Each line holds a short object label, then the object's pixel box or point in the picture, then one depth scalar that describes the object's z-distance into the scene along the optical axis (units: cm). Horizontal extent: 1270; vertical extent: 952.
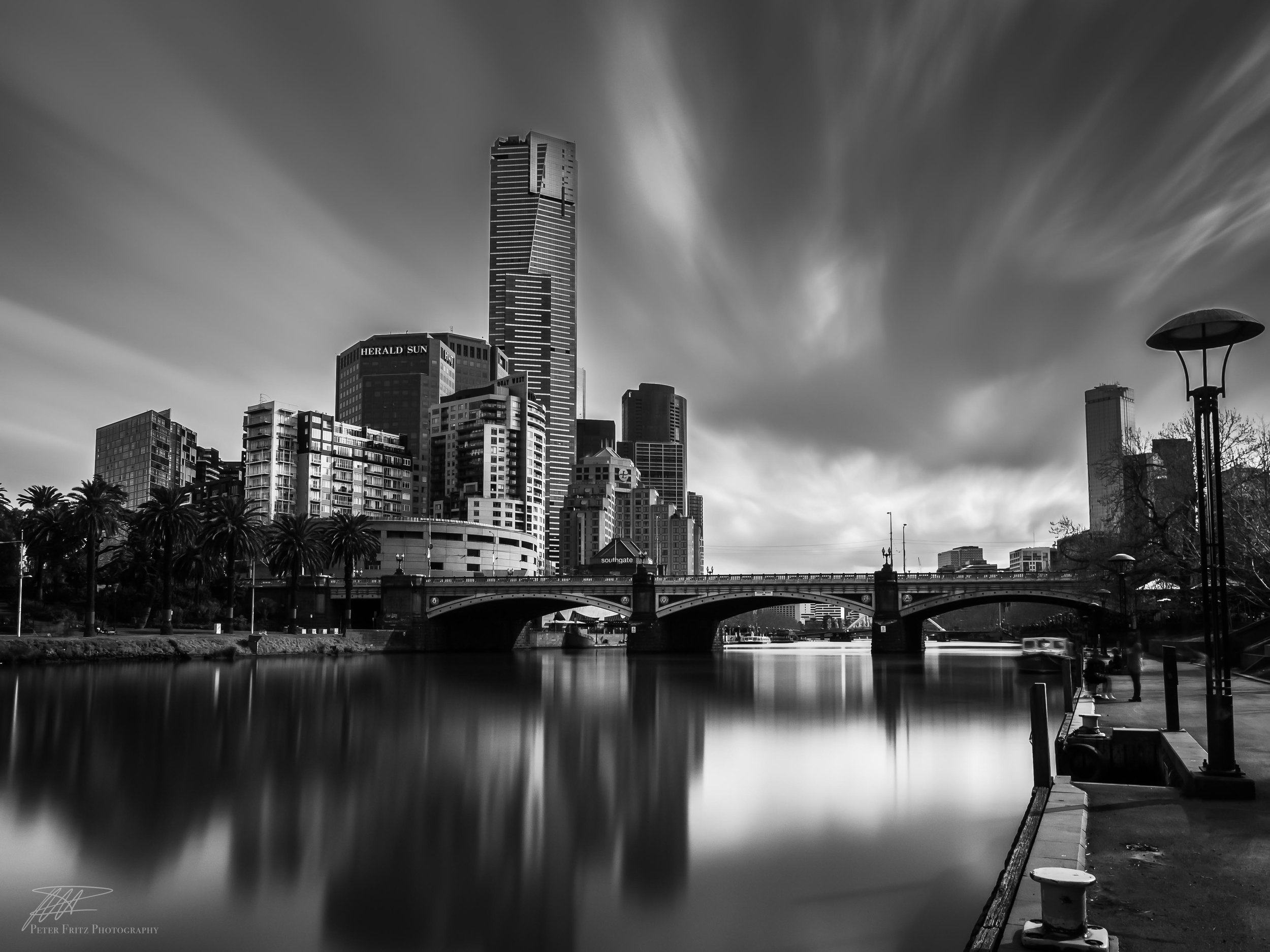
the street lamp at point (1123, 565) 3916
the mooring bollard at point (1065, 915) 755
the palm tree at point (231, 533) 8356
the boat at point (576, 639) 13450
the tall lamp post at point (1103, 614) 5777
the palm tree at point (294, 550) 9275
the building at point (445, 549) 14875
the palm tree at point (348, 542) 9725
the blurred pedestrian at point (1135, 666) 2867
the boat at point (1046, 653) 5884
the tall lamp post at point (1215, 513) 1335
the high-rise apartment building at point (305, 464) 18262
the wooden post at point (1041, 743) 1588
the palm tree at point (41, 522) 7638
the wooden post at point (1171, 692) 1992
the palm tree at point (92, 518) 7162
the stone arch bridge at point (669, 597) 9925
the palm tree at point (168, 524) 7894
